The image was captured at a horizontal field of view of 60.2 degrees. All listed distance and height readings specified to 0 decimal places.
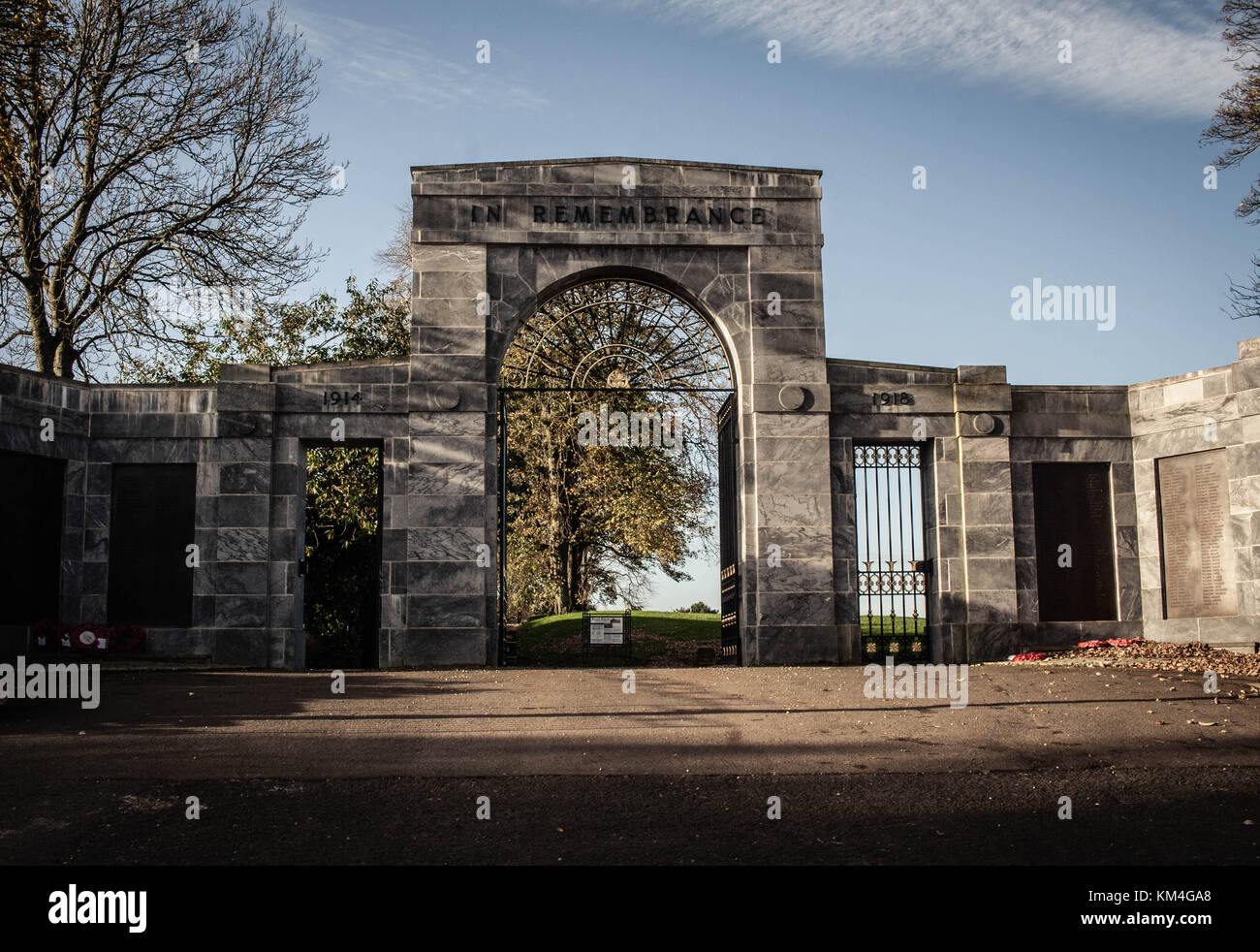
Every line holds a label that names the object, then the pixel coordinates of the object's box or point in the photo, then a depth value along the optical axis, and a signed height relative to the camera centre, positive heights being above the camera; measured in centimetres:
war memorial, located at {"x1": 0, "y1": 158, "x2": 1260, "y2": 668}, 1648 +137
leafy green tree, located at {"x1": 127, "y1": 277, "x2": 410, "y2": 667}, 2506 +118
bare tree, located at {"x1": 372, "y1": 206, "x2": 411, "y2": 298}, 3331 +944
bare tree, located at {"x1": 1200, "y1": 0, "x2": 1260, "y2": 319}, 2070 +849
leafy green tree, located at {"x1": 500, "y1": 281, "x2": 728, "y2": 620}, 2558 +194
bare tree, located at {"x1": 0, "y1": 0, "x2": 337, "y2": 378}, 2119 +793
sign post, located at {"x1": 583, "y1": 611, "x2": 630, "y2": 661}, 1950 -133
